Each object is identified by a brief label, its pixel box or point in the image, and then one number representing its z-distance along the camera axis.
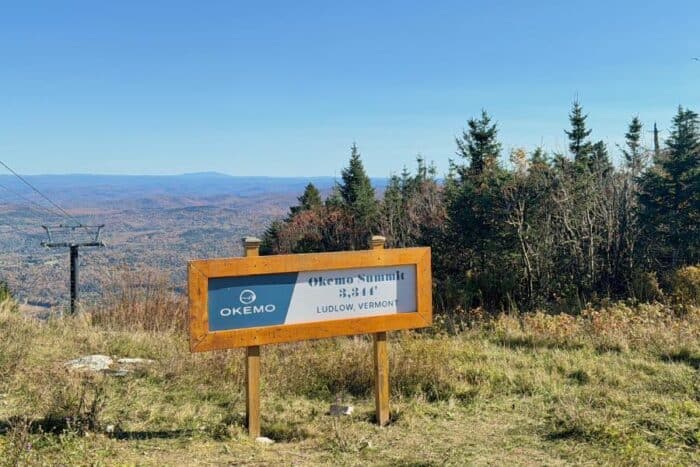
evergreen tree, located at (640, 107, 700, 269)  14.98
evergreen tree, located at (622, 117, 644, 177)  16.43
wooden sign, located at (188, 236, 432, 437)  3.84
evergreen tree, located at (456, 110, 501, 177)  25.88
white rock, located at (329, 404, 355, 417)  4.56
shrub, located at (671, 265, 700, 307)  10.79
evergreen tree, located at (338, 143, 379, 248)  27.77
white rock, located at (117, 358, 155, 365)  6.33
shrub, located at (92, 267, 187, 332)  8.73
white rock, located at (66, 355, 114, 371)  5.92
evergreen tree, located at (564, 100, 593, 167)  28.84
